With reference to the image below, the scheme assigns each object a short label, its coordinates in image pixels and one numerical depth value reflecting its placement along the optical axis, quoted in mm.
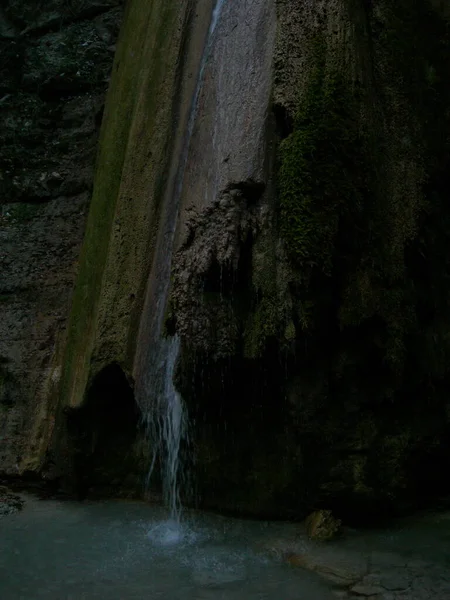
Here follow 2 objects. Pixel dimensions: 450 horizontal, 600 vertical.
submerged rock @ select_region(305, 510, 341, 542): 4180
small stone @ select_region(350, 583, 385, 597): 3387
